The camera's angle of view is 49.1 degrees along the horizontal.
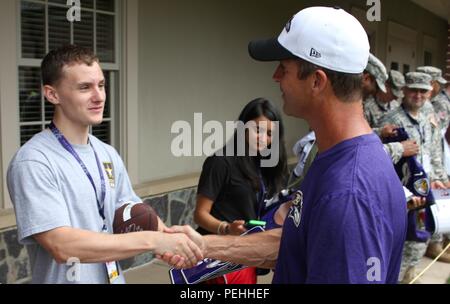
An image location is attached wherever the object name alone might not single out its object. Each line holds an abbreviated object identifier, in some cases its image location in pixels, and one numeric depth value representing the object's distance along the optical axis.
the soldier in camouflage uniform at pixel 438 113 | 5.87
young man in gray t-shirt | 1.89
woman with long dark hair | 3.10
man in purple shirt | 1.28
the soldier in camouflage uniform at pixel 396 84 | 5.66
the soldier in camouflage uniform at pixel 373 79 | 4.13
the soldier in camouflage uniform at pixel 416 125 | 4.79
